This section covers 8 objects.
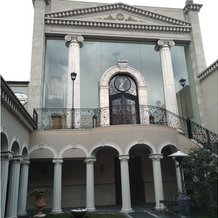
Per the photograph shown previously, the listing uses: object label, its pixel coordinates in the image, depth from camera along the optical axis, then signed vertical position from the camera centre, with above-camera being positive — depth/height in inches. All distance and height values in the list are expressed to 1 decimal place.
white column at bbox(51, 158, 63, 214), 485.4 -5.1
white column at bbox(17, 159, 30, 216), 475.5 -6.6
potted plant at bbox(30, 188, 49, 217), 440.6 -26.6
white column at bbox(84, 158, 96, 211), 490.0 -3.0
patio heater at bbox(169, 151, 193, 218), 373.6 -38.6
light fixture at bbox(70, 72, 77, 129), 574.1 +163.7
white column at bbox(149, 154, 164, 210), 479.8 +2.9
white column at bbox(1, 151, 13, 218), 362.6 +16.5
